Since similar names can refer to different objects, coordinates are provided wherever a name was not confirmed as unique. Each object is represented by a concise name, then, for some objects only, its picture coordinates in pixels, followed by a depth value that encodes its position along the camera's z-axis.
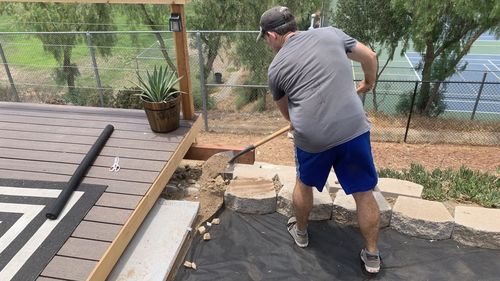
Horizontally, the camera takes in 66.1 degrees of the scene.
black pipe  2.34
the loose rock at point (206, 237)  2.62
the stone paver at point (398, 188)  2.89
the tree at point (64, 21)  10.10
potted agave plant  3.13
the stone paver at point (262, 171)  3.08
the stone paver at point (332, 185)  3.00
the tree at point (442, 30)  7.11
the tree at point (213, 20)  10.34
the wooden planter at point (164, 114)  3.11
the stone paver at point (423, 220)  2.54
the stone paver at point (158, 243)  2.29
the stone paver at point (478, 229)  2.46
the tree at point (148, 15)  11.33
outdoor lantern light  3.07
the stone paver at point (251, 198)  2.83
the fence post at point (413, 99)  6.20
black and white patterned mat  2.02
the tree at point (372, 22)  10.24
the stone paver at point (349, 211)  2.65
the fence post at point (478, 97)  7.20
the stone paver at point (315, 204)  2.74
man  2.00
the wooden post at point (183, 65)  3.14
